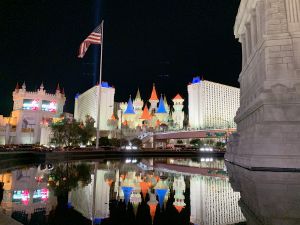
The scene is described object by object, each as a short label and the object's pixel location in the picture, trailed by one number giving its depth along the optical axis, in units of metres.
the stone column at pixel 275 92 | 15.97
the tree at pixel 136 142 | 71.97
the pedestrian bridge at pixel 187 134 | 81.25
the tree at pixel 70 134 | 52.28
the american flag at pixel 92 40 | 34.59
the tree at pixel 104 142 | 64.00
